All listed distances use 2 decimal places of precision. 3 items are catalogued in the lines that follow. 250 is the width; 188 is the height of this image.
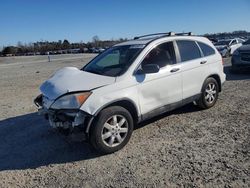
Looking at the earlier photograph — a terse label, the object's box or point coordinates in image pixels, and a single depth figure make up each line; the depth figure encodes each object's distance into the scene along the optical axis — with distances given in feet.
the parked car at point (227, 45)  48.48
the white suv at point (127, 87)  10.27
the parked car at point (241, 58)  26.23
